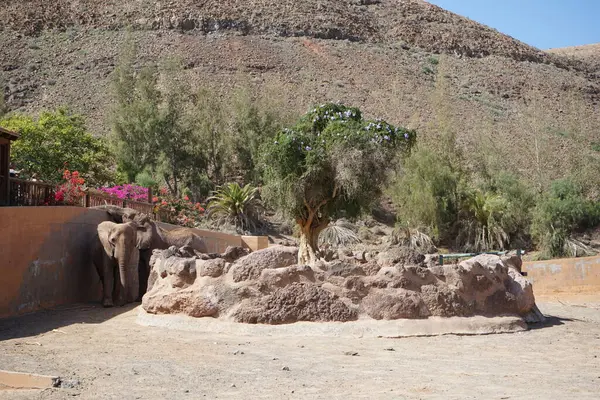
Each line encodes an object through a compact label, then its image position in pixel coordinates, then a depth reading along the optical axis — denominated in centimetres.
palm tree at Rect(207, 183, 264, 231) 3553
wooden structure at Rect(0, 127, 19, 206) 1603
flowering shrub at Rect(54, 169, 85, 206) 1695
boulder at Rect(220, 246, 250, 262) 1285
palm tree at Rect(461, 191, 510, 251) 3741
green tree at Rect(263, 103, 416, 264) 1966
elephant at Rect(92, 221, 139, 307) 1464
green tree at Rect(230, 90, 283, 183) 4381
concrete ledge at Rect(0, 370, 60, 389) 720
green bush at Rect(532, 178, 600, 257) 3522
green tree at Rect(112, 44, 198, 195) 4225
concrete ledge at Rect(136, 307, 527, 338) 1074
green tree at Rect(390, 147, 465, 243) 3891
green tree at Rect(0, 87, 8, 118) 4775
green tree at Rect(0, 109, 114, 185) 2847
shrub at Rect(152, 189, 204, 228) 2559
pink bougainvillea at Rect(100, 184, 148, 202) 2335
